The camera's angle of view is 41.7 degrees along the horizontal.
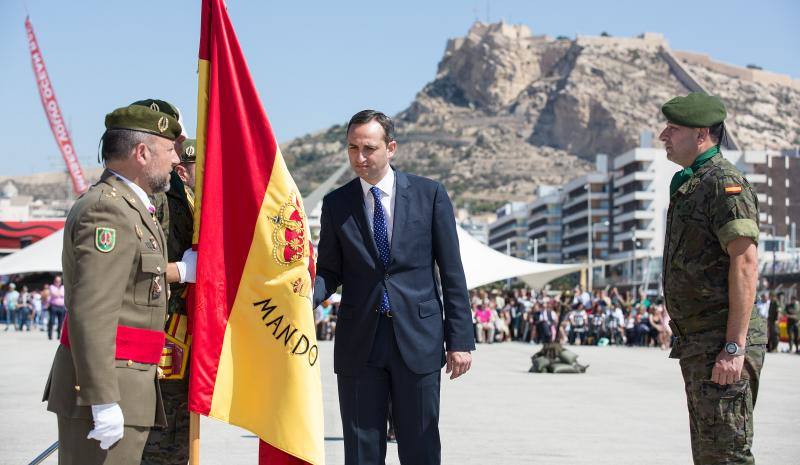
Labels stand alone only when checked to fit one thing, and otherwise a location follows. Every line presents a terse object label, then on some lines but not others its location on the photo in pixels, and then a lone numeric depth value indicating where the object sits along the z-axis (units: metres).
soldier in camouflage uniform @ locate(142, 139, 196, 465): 4.92
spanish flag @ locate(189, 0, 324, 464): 4.98
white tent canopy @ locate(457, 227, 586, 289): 29.56
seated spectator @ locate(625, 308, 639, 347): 36.41
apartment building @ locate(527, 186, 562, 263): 172.18
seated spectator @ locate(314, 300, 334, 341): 37.38
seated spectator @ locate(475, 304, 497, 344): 38.53
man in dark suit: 5.30
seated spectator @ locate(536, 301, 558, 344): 35.06
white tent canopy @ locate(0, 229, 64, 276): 31.85
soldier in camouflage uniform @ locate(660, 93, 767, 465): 4.82
